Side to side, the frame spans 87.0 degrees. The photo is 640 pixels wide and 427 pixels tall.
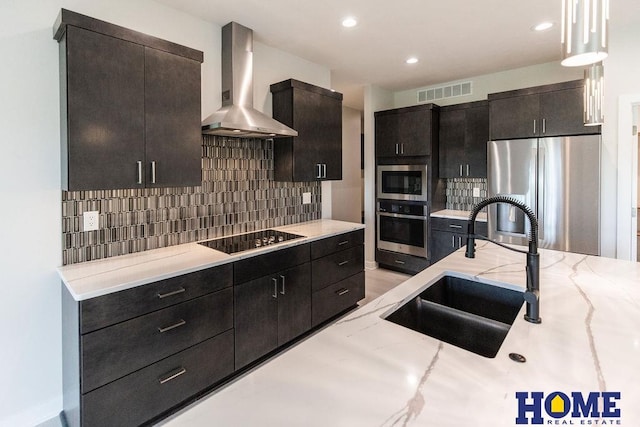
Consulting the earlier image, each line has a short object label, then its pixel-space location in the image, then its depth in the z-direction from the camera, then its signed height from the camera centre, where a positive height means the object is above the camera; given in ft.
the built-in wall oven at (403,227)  15.02 -1.17
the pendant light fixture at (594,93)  6.28 +2.03
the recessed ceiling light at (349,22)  9.26 +5.03
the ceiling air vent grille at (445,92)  15.10 +5.12
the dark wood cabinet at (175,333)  5.58 -2.62
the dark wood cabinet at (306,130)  10.64 +2.44
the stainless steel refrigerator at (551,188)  10.69 +0.42
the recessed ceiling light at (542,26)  9.53 +5.03
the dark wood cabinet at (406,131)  14.75 +3.23
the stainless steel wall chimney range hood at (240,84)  8.95 +3.34
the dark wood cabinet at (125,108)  6.15 +1.94
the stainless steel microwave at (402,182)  14.98 +0.91
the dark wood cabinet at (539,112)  11.05 +3.10
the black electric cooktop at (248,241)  8.36 -1.02
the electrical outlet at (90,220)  7.11 -0.34
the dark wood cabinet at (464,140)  14.07 +2.66
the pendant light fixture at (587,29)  3.47 +1.79
